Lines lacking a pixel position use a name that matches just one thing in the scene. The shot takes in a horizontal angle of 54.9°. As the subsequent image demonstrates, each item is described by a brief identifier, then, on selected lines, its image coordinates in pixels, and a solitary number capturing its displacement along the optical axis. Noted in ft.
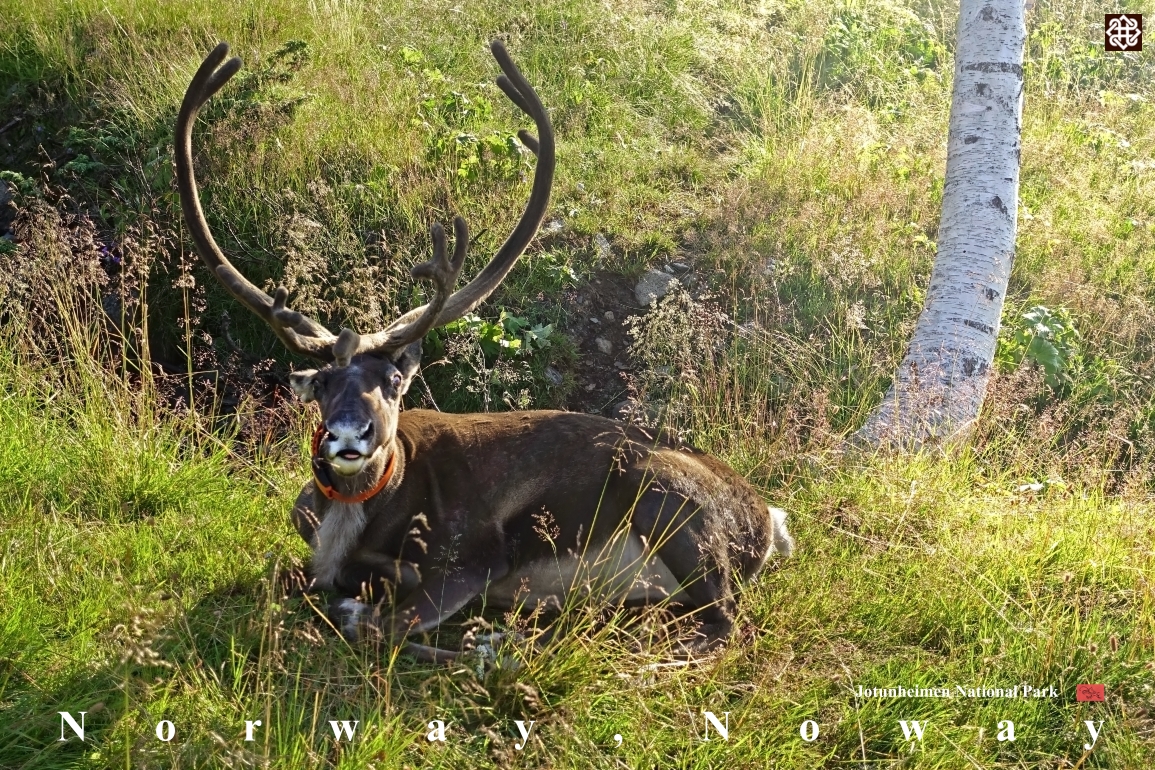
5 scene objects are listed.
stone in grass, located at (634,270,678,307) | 26.30
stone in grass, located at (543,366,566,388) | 23.95
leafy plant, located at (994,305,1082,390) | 24.75
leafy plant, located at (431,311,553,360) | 22.72
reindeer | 15.67
